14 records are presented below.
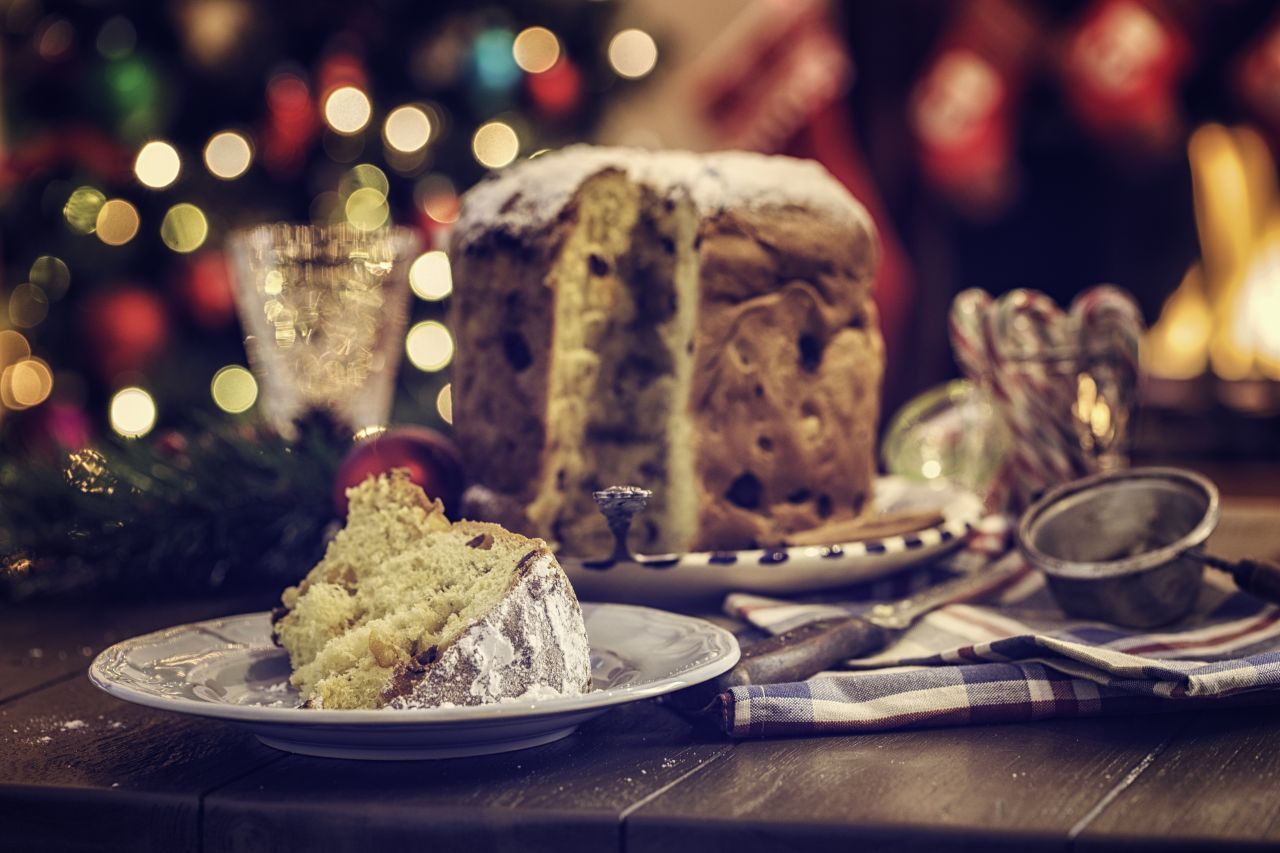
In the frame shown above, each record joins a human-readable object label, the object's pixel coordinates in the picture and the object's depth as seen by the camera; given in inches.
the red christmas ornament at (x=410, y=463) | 46.2
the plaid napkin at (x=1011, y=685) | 39.0
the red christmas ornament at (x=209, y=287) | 63.5
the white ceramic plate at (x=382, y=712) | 37.2
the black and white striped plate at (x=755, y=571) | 43.6
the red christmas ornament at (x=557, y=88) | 63.5
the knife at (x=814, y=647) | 39.5
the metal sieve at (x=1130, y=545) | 42.3
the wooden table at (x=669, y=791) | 36.8
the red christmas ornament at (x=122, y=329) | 63.3
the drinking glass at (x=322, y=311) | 49.7
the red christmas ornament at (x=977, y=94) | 89.4
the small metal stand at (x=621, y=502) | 41.0
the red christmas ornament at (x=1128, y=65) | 84.8
